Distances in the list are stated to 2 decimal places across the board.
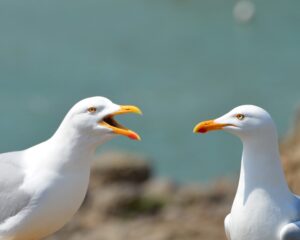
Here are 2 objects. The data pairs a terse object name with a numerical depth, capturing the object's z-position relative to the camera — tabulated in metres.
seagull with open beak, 10.74
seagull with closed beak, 10.19
